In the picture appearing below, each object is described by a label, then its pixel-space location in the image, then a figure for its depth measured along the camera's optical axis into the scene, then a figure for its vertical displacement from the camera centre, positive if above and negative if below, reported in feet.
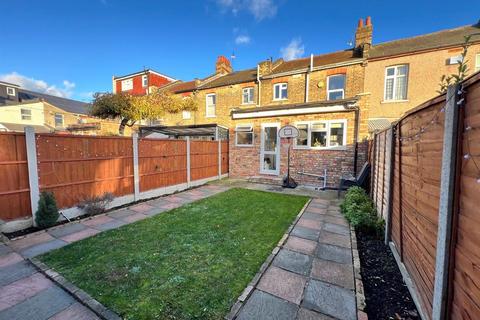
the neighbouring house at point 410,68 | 37.86 +15.23
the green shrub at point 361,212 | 13.51 -4.98
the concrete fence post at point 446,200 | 4.88 -1.33
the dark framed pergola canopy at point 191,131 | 35.14 +3.12
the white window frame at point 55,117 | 81.71 +11.88
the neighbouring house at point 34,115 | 62.95 +12.14
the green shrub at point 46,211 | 13.85 -4.43
